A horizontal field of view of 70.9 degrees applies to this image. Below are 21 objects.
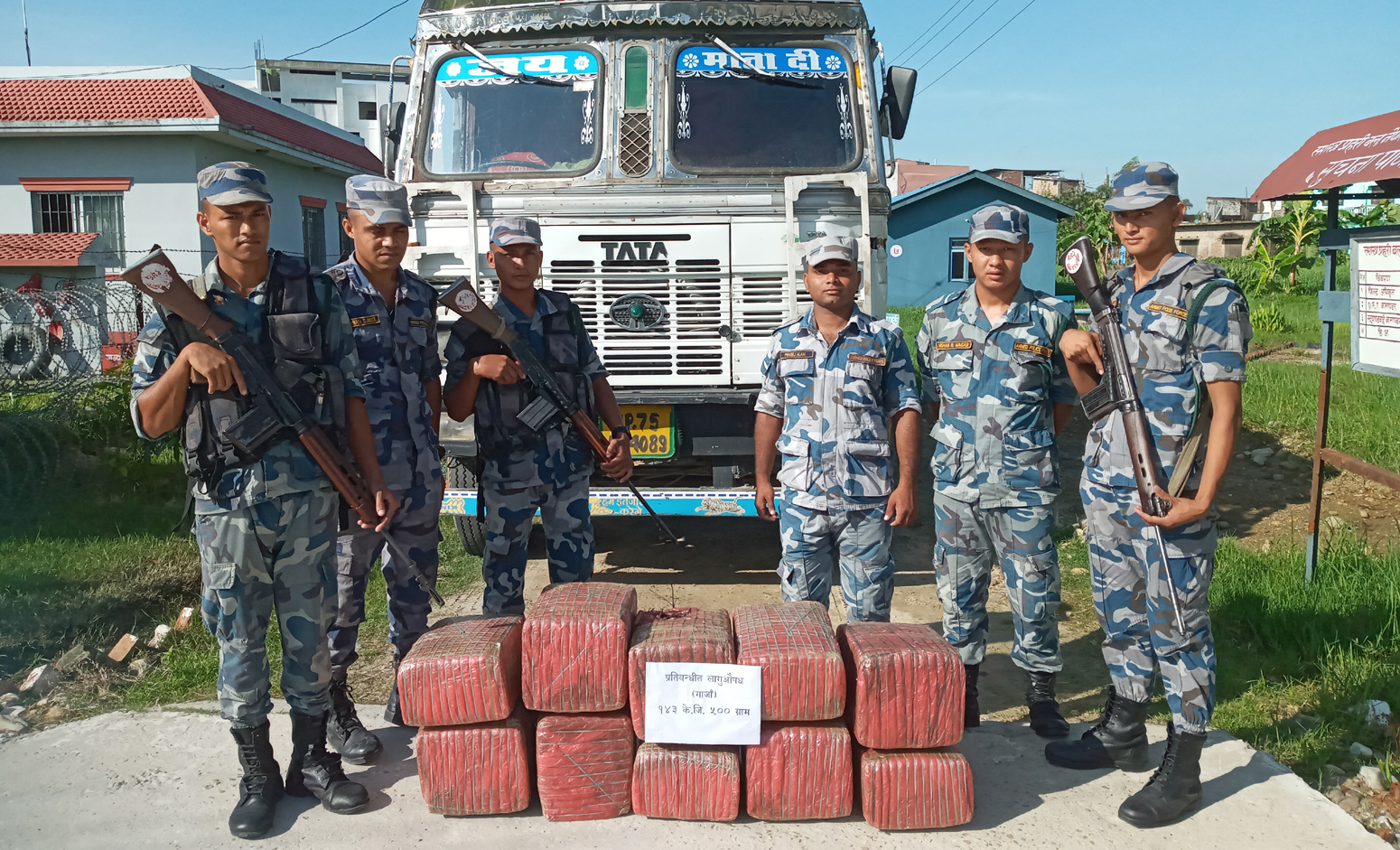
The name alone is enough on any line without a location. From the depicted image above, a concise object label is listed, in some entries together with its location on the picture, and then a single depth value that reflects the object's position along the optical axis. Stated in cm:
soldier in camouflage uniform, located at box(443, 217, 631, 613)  350
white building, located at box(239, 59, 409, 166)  3531
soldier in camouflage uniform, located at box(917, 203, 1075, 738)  321
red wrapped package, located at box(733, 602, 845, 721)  264
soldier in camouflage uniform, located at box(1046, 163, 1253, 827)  279
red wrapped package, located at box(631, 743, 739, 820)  271
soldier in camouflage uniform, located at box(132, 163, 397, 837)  262
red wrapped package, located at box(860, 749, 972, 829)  268
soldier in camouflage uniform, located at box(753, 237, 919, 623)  324
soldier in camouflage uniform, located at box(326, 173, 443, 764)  323
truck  488
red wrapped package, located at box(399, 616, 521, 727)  267
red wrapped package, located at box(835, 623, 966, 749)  263
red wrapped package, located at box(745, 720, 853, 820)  268
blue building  2577
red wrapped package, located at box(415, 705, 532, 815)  273
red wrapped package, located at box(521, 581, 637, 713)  270
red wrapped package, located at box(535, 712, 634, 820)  275
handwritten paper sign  265
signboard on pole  408
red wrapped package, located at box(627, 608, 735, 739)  270
